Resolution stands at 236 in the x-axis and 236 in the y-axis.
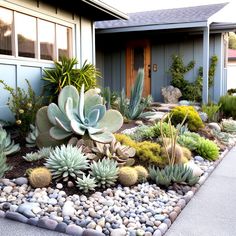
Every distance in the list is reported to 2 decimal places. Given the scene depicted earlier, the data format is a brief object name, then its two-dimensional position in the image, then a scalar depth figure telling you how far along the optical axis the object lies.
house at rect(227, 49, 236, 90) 16.96
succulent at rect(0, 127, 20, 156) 4.10
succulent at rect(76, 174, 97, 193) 3.26
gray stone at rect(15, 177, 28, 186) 3.43
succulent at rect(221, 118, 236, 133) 7.20
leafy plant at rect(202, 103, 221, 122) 8.00
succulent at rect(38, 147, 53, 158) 4.01
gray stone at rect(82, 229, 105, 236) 2.52
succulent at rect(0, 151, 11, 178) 3.49
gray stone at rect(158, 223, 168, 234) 2.68
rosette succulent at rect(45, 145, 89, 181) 3.43
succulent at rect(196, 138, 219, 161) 5.01
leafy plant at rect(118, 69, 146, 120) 7.53
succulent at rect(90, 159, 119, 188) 3.43
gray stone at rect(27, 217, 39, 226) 2.72
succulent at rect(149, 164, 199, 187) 3.61
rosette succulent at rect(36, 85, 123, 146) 4.03
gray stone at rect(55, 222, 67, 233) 2.62
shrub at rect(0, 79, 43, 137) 5.05
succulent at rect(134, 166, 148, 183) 3.72
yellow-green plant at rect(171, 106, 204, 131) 6.46
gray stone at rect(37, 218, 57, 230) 2.66
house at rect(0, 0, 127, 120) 5.54
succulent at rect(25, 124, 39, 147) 4.75
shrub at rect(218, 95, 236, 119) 8.77
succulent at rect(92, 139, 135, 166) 3.86
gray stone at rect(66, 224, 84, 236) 2.56
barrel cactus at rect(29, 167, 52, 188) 3.30
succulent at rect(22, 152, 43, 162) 4.05
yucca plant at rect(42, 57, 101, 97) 6.24
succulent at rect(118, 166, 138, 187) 3.54
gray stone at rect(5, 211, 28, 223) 2.77
